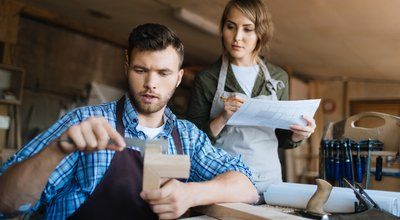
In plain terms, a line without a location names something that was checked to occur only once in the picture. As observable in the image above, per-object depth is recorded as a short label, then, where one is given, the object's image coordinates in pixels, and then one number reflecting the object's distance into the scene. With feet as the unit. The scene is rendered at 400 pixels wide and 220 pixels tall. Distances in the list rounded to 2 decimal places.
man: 3.68
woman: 6.48
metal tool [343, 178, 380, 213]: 4.18
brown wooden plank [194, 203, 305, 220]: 3.50
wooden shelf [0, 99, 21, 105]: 15.34
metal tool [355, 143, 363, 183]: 6.52
